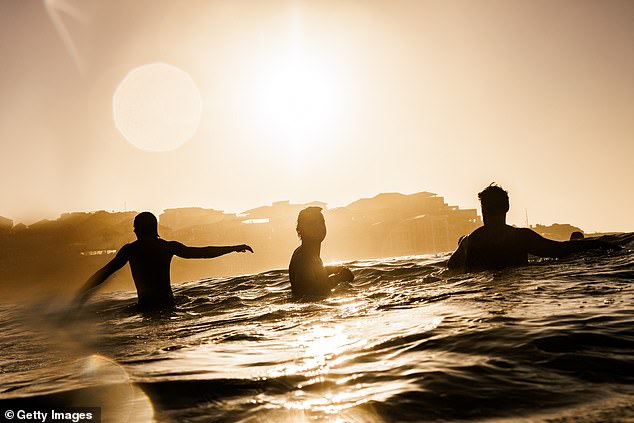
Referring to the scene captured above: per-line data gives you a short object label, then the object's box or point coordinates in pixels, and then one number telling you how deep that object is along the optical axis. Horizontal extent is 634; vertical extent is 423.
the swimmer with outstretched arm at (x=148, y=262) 6.87
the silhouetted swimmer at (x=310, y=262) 6.86
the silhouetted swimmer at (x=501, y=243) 6.48
